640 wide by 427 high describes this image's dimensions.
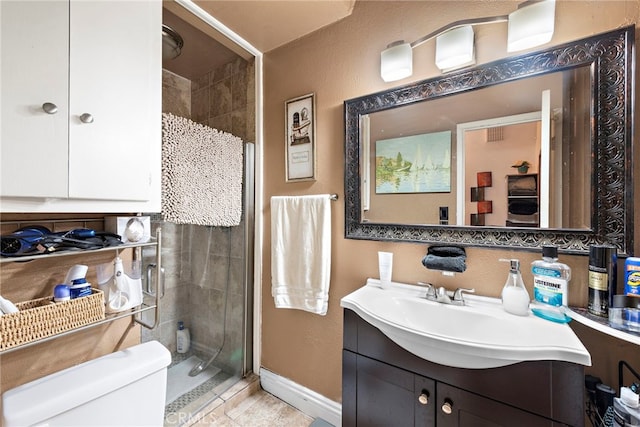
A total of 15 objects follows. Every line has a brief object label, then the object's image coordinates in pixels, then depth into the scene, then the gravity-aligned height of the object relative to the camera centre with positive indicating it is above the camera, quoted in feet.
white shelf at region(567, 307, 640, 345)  2.18 -1.02
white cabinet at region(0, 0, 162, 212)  2.36 +1.12
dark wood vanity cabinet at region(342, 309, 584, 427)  2.21 -1.76
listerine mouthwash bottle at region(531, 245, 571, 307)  2.75 -0.69
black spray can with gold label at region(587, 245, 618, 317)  2.53 -0.61
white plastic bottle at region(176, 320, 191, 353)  5.94 -2.96
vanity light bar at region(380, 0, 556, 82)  2.89 +2.23
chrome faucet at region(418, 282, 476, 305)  3.34 -1.08
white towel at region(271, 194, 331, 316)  4.43 -0.69
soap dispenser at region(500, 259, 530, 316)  2.89 -0.90
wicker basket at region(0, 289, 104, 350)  2.41 -1.12
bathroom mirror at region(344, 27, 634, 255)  2.72 +0.80
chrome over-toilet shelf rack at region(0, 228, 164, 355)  2.44 -1.24
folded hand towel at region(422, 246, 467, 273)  3.28 -0.58
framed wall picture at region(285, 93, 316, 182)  4.80 +1.43
